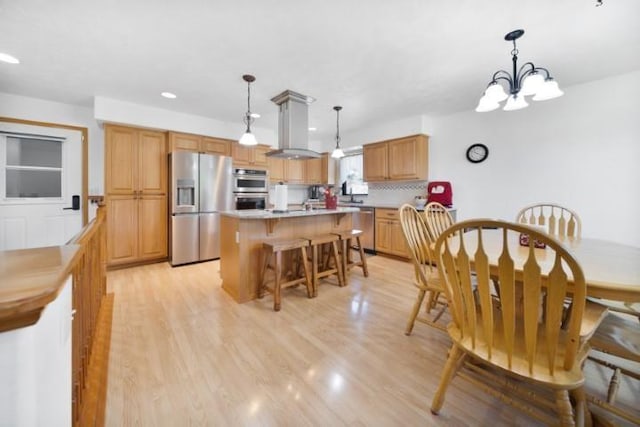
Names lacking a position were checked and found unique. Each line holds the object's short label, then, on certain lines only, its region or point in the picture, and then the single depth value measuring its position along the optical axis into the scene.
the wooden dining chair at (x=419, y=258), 1.88
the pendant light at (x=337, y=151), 3.90
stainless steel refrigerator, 3.85
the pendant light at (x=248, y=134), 2.85
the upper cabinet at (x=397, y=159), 4.31
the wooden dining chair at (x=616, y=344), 1.13
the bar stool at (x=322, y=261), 2.82
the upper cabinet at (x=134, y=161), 3.61
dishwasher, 4.76
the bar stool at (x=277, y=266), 2.52
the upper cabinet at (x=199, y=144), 4.02
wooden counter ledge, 0.44
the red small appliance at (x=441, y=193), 4.04
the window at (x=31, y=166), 3.33
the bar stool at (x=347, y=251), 3.19
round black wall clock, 3.84
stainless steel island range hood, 3.29
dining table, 1.01
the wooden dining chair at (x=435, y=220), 2.38
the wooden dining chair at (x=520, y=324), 0.94
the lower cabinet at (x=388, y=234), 4.27
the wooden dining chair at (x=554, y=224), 2.14
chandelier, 1.70
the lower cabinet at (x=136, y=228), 3.67
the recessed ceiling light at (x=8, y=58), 2.44
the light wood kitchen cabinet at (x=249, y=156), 4.59
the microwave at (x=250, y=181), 4.47
